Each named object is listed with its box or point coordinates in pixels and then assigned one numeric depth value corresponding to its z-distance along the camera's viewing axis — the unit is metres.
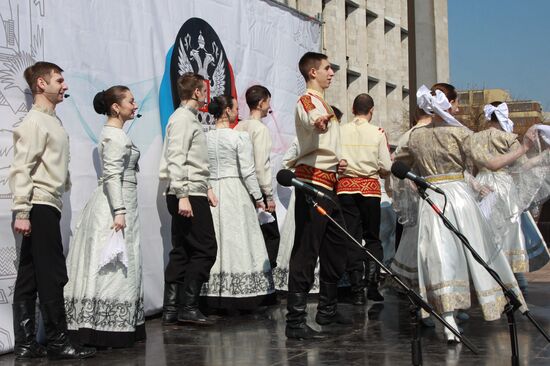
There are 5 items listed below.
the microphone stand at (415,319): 4.45
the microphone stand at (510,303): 4.75
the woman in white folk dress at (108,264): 6.13
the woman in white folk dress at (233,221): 7.64
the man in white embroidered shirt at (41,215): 5.62
